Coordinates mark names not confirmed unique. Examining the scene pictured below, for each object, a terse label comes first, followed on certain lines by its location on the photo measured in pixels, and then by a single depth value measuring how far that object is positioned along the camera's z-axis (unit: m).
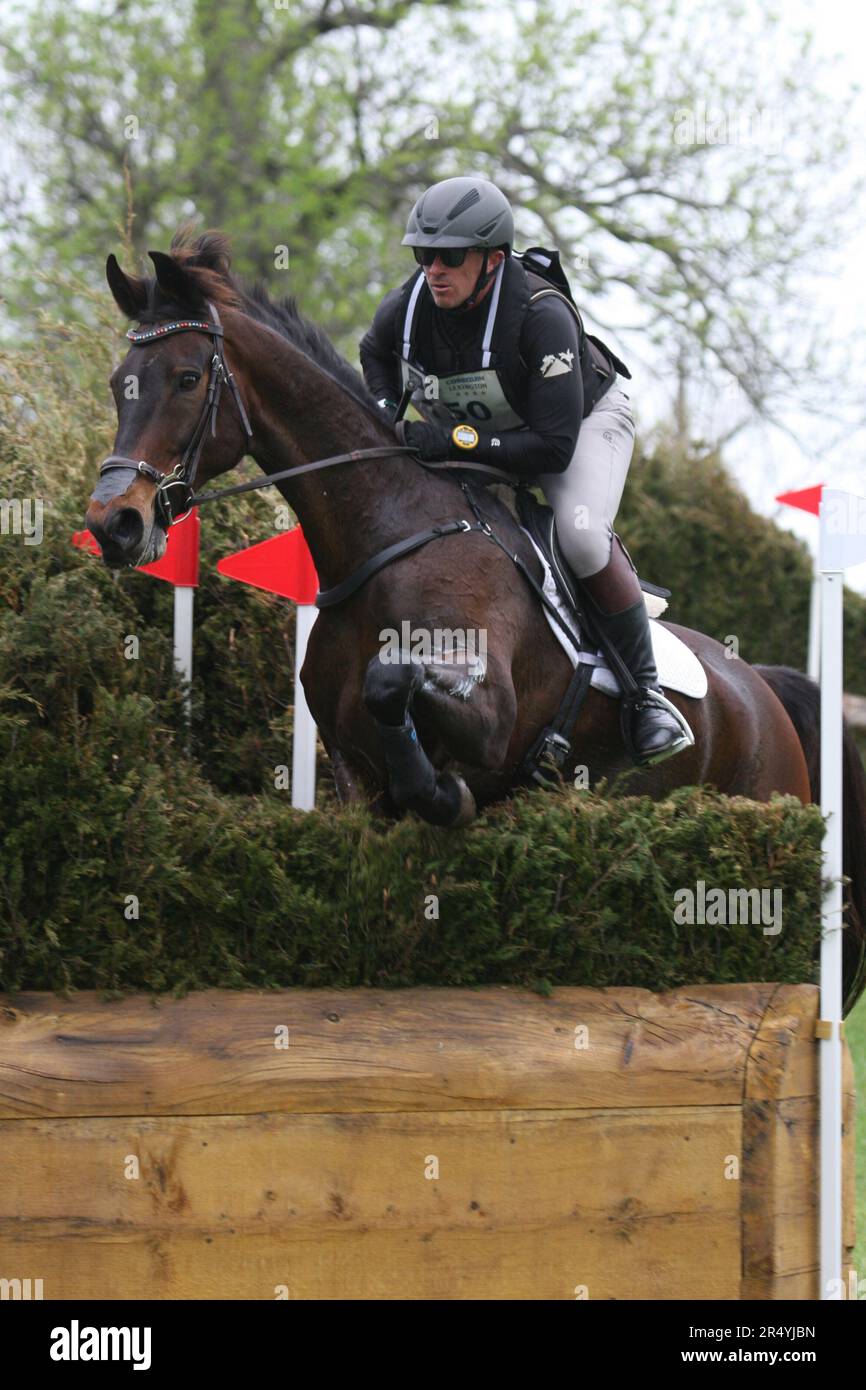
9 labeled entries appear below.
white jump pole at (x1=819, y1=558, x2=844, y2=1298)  6.93
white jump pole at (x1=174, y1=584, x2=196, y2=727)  9.13
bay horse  6.97
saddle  8.31
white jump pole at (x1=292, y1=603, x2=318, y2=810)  8.77
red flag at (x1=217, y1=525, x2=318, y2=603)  9.09
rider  7.83
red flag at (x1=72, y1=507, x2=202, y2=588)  9.10
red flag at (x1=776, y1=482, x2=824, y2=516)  8.60
